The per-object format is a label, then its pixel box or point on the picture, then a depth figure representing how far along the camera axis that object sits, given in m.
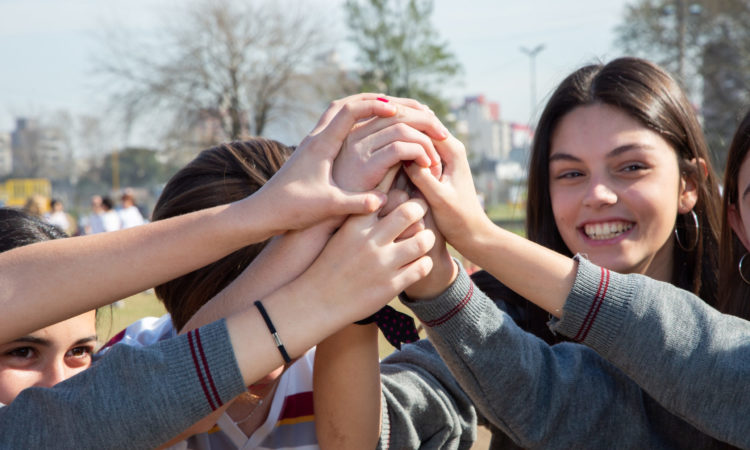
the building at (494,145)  35.81
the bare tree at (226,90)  26.30
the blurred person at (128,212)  13.55
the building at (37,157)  45.47
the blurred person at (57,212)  14.67
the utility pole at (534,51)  38.59
